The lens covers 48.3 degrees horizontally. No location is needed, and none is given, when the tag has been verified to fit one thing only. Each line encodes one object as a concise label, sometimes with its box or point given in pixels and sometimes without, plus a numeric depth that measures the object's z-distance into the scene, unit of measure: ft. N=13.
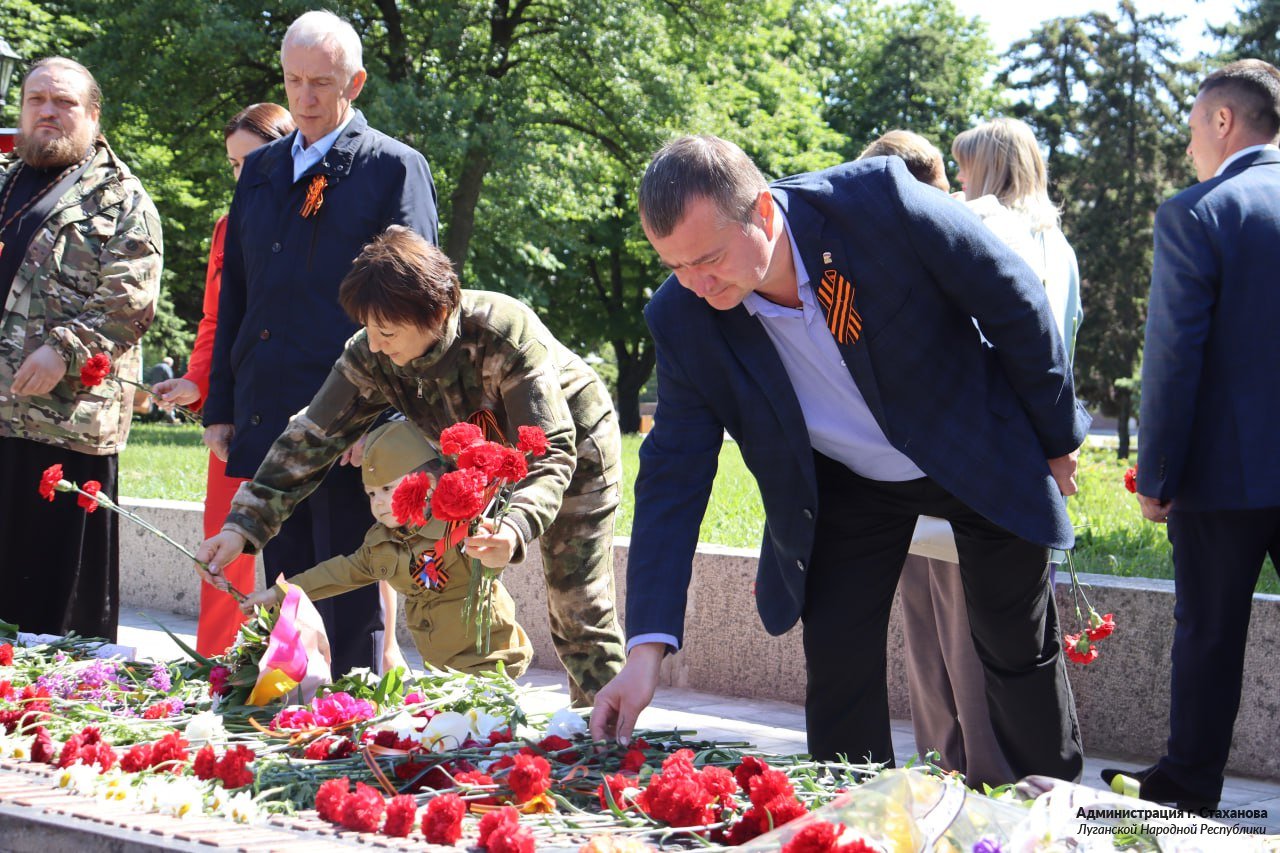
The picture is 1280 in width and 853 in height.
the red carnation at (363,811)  7.82
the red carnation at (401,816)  7.70
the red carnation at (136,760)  9.18
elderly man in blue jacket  15.23
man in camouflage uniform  16.92
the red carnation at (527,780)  8.13
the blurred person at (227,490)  18.29
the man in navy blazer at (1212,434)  13.20
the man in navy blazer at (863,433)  9.86
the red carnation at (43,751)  9.68
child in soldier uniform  13.52
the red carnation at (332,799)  8.05
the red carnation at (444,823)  7.54
